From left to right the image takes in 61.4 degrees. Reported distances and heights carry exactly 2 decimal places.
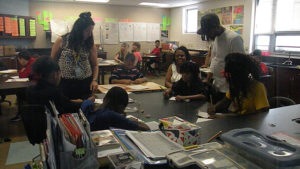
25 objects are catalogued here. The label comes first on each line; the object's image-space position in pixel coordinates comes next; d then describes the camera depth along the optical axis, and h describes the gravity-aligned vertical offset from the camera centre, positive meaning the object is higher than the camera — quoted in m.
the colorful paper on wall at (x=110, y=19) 9.06 +1.08
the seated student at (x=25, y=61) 4.05 -0.20
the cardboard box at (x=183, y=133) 1.20 -0.39
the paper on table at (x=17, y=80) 3.79 -0.47
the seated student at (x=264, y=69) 4.13 -0.29
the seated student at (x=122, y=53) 6.71 -0.08
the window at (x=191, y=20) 8.83 +1.08
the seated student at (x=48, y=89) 2.19 -0.35
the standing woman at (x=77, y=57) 2.35 -0.07
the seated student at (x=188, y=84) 2.75 -0.37
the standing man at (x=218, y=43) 2.46 +0.08
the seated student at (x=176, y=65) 3.26 -0.19
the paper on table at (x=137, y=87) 3.11 -0.46
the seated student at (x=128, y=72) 3.57 -0.32
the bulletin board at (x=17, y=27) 6.21 +0.58
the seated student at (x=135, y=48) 7.51 +0.06
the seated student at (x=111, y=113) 1.58 -0.41
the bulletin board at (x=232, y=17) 6.79 +0.96
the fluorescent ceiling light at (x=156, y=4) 8.52 +1.60
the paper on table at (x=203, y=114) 2.00 -0.51
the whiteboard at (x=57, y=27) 8.21 +0.71
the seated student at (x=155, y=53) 8.88 -0.10
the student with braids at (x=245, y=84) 1.89 -0.24
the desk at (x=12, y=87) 3.28 -0.50
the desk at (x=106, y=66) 5.85 -0.37
